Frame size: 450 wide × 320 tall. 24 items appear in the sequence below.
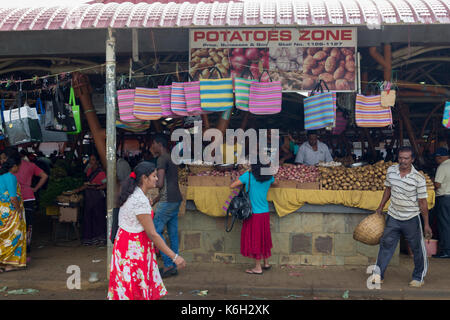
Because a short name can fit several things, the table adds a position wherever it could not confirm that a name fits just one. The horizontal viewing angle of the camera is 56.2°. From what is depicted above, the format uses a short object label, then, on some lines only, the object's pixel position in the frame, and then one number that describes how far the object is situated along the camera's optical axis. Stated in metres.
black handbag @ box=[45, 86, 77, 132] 7.20
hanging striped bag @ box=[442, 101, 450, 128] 6.73
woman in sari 6.67
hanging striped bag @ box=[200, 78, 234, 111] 6.64
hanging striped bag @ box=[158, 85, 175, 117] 6.91
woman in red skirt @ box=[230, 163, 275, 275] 6.41
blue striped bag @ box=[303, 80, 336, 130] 6.66
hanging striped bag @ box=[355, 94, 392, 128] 6.74
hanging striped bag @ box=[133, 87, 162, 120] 6.82
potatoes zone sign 6.88
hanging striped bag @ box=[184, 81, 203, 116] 6.73
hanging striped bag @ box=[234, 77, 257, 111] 6.65
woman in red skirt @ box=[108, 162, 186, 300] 3.89
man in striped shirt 5.73
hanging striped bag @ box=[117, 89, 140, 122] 6.93
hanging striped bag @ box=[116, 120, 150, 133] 7.27
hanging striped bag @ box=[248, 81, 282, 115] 6.68
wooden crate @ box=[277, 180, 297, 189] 6.88
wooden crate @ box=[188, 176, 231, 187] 7.01
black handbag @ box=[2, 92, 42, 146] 6.95
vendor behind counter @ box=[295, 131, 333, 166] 8.47
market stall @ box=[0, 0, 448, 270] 5.90
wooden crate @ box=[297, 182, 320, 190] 6.86
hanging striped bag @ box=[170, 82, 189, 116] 6.78
